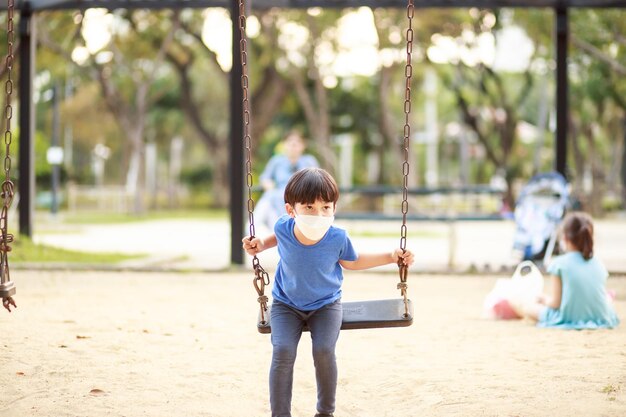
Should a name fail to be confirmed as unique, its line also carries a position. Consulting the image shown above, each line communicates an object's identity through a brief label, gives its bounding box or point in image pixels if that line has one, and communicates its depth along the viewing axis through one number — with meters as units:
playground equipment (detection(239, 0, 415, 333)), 6.46
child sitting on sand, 10.45
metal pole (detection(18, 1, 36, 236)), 19.44
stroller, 16.96
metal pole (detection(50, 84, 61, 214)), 41.97
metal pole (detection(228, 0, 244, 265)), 17.49
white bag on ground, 11.44
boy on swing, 6.20
